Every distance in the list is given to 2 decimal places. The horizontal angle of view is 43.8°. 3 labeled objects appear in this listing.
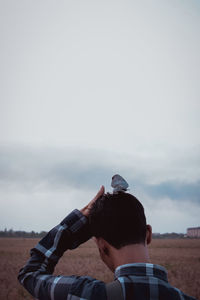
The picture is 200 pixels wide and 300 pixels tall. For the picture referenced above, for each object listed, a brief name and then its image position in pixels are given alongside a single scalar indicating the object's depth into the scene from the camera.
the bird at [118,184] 1.29
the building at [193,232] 144.90
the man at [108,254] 1.04
